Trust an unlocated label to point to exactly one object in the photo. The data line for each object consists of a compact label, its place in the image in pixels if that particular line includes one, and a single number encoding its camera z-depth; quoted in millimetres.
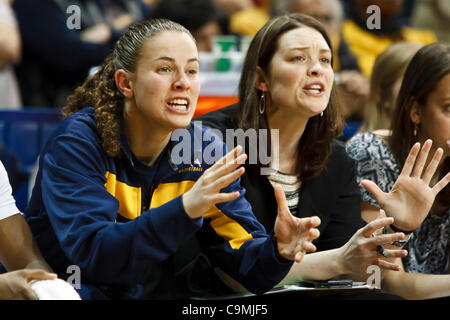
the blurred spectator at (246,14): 9648
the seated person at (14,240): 3740
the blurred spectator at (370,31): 9617
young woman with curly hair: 3391
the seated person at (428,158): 4641
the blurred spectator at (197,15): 8056
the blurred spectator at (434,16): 10977
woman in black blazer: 4426
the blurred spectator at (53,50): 7578
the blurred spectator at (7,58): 5551
